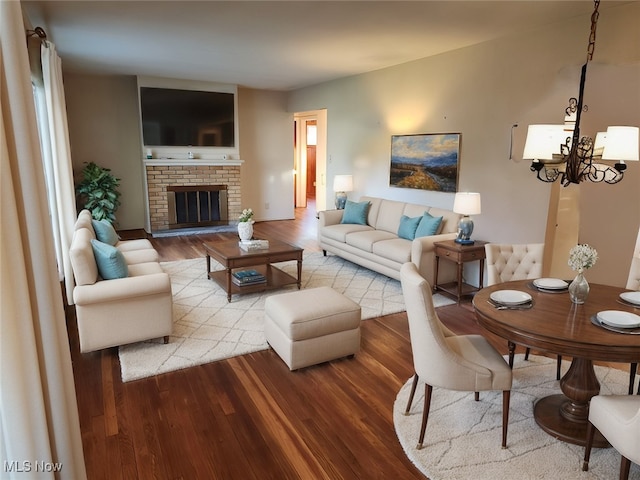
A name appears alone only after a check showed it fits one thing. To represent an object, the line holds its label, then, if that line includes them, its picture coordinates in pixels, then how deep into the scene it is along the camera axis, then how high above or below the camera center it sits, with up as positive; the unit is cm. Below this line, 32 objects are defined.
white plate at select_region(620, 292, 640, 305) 249 -81
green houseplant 733 -61
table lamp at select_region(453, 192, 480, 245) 457 -55
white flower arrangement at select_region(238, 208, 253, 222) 500 -68
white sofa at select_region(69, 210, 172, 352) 322 -114
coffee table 458 -112
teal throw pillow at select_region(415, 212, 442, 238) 513 -82
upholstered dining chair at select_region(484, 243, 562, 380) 330 -80
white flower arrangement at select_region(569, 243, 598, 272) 244 -56
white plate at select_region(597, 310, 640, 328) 216 -82
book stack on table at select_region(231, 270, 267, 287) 475 -134
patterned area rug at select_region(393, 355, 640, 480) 222 -159
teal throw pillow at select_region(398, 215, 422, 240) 540 -88
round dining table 206 -86
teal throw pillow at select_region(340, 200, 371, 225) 648 -83
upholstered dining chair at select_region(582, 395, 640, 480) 181 -117
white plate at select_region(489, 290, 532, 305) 249 -82
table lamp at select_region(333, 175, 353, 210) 729 -47
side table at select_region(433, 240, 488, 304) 455 -105
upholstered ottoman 315 -127
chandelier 248 +7
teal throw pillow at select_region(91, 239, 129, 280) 339 -83
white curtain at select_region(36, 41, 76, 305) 436 +1
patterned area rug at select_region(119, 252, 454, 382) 340 -155
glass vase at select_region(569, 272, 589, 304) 250 -76
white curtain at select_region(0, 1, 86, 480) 119 -41
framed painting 543 -5
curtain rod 392 +113
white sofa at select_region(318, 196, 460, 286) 492 -104
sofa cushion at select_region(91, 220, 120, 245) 447 -79
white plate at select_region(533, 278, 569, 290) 277 -81
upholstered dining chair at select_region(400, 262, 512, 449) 229 -111
